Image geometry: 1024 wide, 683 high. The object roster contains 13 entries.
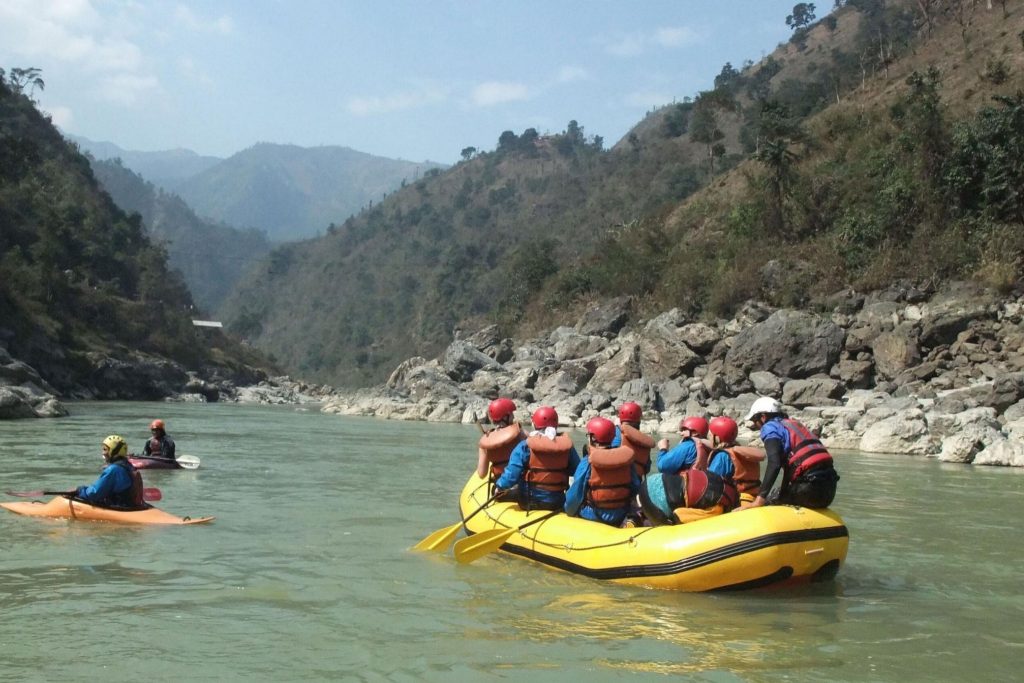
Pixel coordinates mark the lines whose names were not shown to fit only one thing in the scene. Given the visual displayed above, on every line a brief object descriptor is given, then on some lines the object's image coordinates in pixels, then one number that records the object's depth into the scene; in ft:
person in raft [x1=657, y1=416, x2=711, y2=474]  24.47
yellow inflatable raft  21.03
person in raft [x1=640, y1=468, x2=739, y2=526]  23.81
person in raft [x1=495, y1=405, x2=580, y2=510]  26.35
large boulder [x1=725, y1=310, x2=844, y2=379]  90.63
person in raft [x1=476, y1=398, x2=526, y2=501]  27.78
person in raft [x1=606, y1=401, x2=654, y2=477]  26.14
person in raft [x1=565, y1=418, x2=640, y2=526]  24.27
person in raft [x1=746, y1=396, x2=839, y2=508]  22.49
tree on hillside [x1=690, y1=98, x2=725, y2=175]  189.31
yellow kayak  29.63
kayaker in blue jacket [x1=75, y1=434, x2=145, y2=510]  30.01
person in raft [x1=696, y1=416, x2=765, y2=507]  24.44
